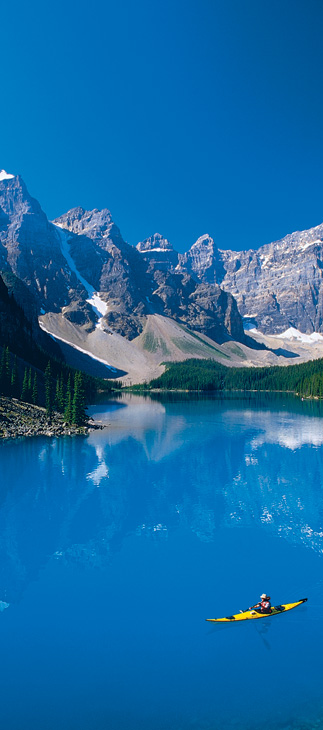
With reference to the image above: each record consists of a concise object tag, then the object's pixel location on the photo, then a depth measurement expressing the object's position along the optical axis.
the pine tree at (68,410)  86.19
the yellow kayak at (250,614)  21.31
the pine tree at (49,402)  85.38
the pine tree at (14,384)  89.44
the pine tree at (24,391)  91.58
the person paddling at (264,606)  21.77
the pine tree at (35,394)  92.25
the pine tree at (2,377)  87.62
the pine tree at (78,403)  83.81
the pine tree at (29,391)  92.36
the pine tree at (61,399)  96.68
